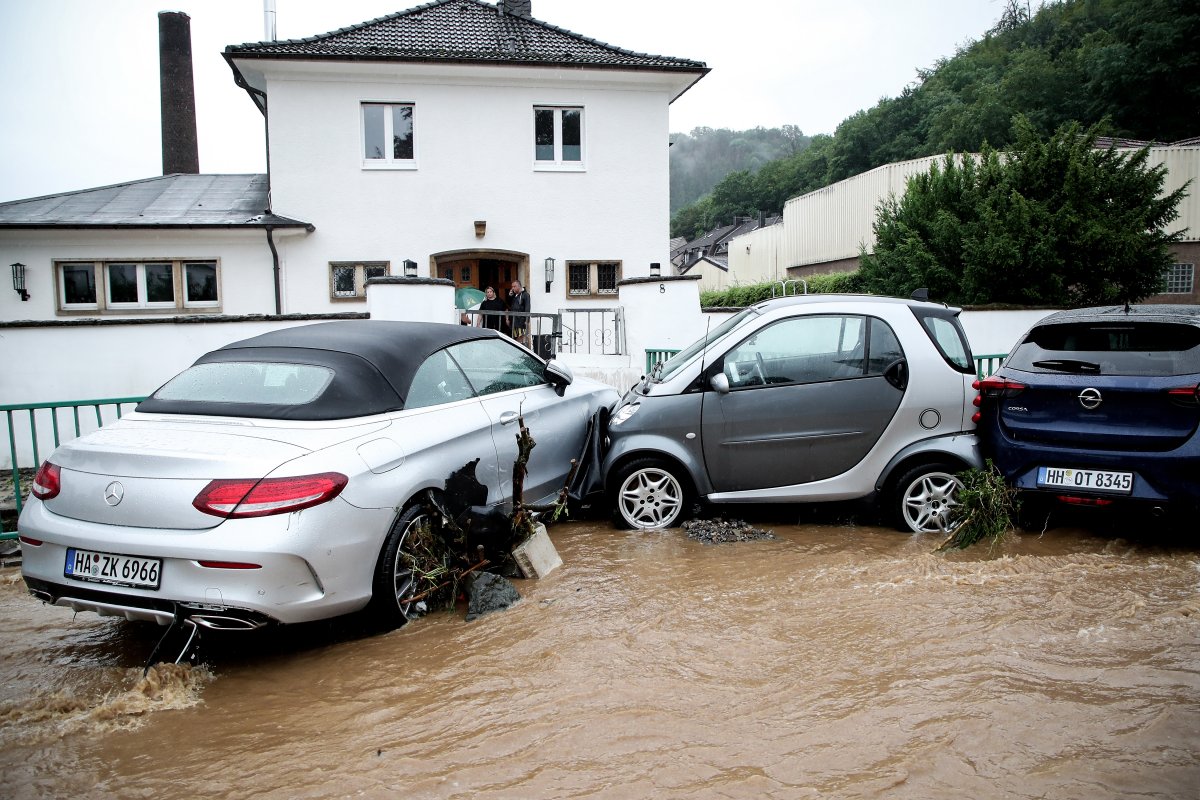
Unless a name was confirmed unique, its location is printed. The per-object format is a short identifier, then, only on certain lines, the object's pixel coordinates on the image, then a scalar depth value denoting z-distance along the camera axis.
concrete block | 5.44
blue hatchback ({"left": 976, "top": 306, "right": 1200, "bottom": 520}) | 5.39
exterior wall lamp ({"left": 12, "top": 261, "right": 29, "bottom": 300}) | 15.86
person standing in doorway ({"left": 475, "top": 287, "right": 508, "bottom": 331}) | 13.96
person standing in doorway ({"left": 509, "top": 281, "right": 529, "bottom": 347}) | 13.83
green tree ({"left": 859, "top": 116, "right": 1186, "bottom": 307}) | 13.21
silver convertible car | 3.85
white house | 16.41
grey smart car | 6.25
